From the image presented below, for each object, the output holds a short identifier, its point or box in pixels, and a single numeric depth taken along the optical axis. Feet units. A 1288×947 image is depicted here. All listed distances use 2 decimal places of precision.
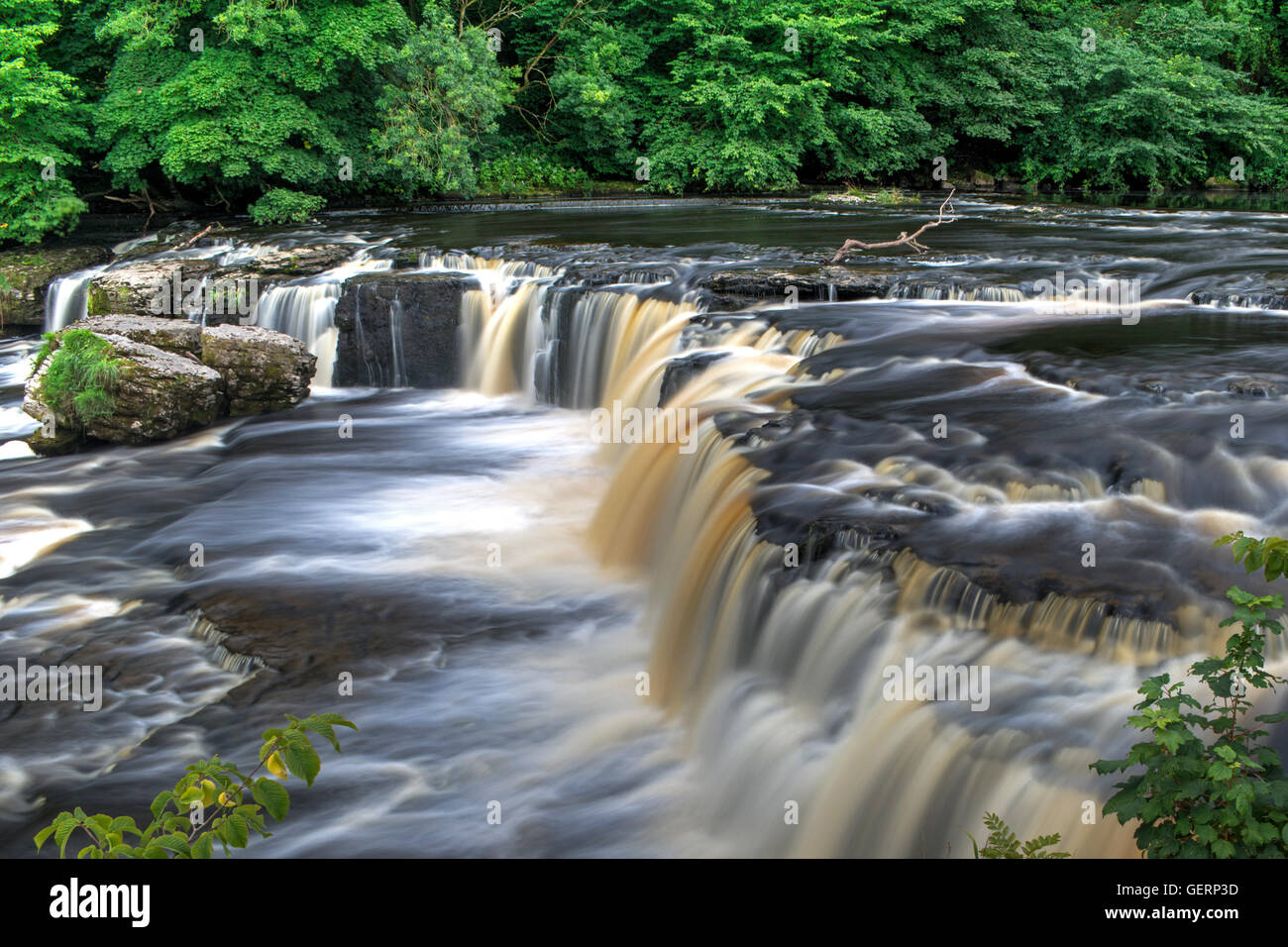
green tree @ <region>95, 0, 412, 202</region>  56.03
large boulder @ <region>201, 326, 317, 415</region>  37.04
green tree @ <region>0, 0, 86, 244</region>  51.93
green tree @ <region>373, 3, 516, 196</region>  63.31
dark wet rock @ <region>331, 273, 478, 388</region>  42.55
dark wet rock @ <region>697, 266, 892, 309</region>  36.19
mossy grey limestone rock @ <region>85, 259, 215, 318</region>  44.45
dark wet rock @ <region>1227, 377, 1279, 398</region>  23.15
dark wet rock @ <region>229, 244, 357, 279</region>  45.62
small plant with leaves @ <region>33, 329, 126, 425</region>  32.99
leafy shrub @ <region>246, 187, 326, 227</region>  58.80
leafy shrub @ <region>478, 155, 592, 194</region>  72.23
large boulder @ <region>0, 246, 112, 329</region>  49.49
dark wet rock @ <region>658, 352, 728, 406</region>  30.25
